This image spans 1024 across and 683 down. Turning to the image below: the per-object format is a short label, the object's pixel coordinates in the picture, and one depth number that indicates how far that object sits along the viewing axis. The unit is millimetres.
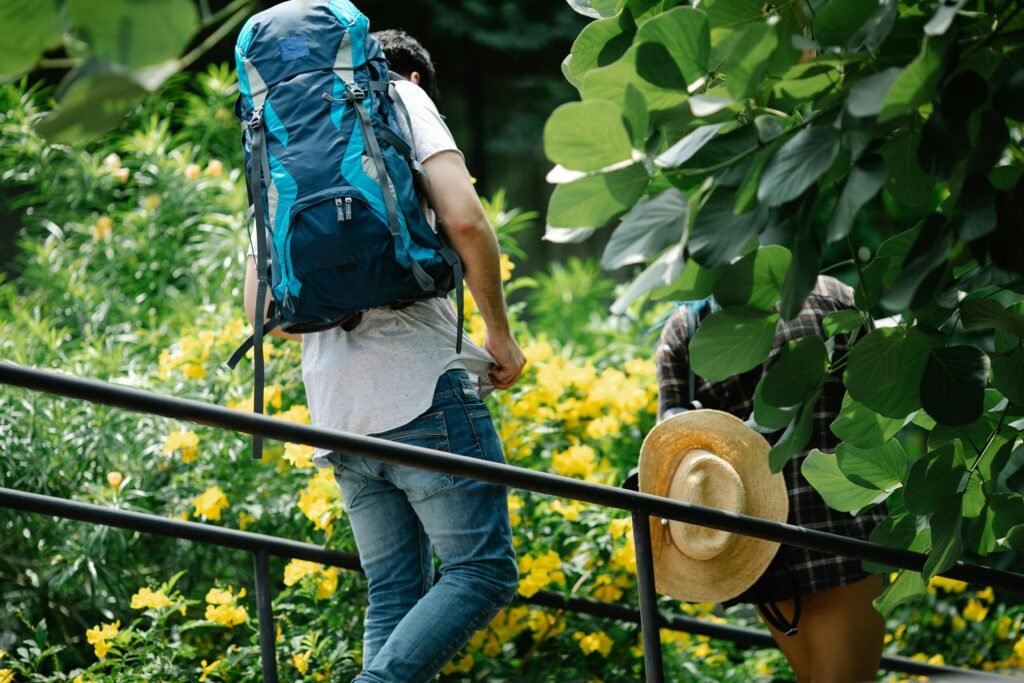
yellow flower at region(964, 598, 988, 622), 8551
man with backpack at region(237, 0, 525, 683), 6393
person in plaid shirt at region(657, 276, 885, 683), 6837
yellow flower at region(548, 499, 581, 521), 7542
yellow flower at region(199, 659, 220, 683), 7096
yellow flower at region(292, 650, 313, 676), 7171
